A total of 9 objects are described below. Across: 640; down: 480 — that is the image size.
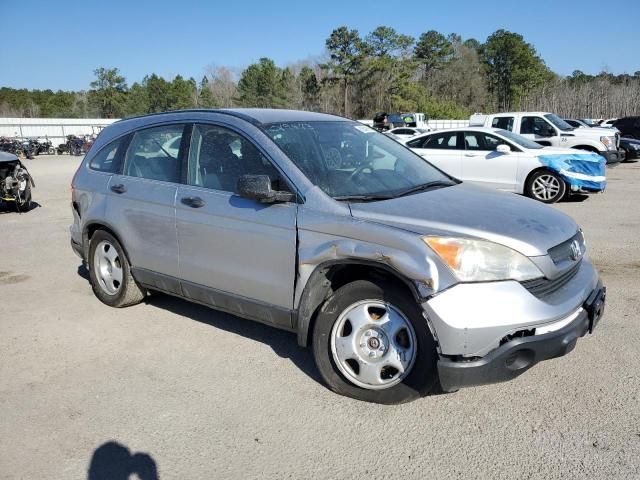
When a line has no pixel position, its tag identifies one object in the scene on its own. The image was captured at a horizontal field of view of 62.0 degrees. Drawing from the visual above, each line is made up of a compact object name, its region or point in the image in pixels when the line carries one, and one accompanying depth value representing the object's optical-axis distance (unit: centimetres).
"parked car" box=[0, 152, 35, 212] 1073
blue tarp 1065
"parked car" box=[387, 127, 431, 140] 2816
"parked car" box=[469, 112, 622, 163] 1503
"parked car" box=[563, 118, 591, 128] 2419
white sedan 1070
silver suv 282
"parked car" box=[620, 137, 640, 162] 2038
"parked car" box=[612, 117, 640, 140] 2484
